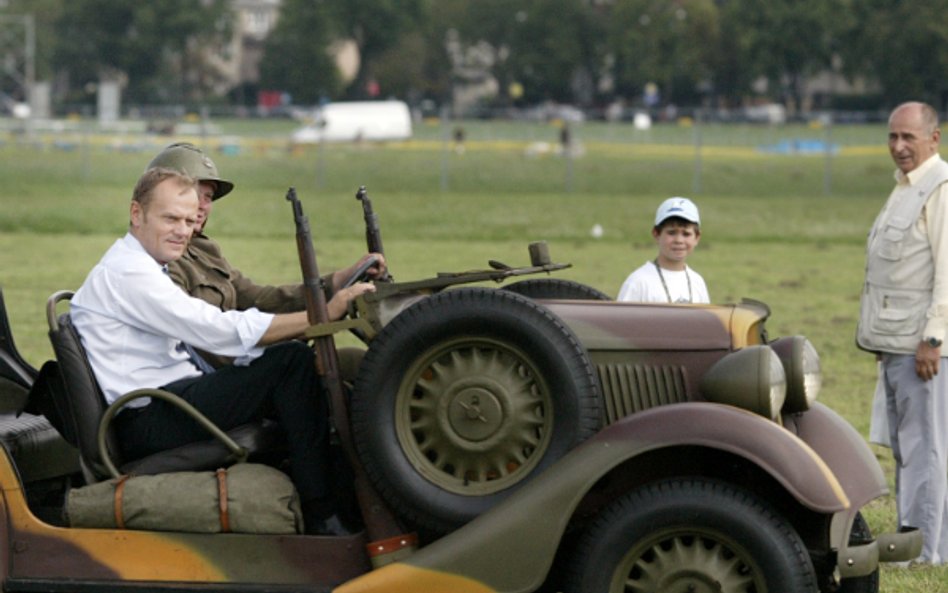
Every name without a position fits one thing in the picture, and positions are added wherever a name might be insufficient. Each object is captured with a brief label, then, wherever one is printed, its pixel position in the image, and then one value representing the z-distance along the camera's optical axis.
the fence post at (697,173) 68.69
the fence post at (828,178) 65.71
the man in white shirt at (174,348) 10.14
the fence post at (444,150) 69.96
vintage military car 9.62
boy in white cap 13.94
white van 156.00
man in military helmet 11.39
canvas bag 10.07
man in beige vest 13.55
